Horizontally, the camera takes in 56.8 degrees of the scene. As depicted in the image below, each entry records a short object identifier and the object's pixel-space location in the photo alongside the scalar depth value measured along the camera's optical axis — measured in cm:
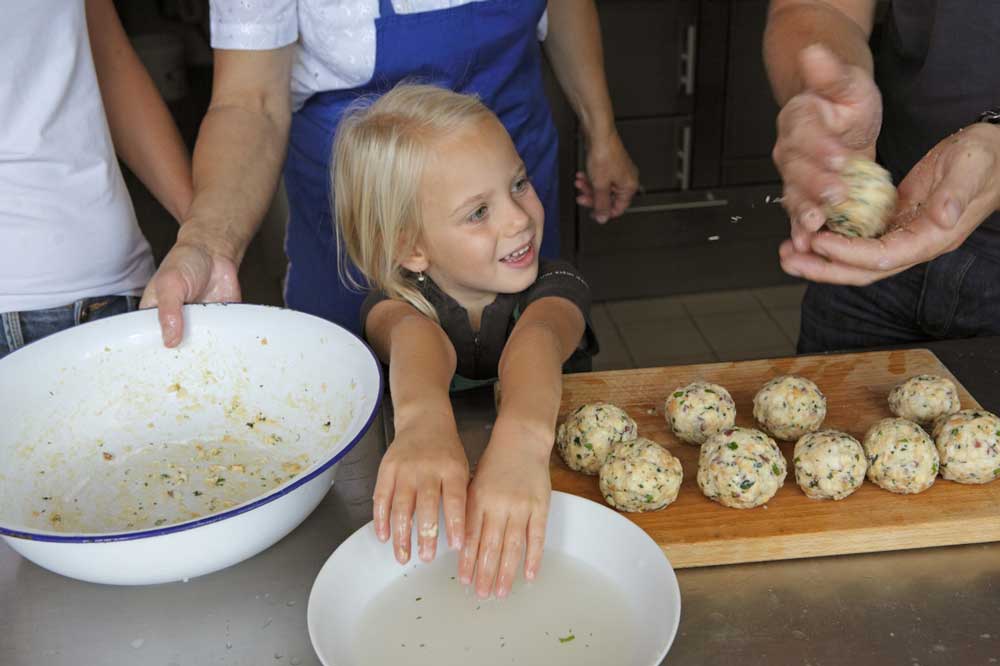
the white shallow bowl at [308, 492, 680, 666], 84
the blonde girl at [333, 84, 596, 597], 107
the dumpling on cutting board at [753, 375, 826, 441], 111
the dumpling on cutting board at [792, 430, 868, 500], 99
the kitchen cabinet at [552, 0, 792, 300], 301
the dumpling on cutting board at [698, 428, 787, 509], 98
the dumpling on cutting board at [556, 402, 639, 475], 108
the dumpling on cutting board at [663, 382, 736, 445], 110
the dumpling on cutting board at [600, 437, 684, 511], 99
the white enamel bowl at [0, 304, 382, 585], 101
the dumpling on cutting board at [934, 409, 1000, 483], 101
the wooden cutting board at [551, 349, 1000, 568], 96
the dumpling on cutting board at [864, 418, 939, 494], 100
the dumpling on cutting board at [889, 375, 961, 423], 111
